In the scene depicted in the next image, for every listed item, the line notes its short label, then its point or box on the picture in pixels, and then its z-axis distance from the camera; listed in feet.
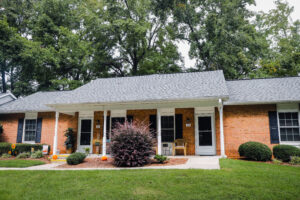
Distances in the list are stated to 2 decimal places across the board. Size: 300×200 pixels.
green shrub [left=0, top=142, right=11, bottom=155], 47.58
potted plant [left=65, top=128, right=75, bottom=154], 46.06
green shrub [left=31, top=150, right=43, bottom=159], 44.32
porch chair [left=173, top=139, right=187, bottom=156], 39.71
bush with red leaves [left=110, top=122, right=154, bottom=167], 30.35
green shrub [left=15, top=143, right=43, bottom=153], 46.85
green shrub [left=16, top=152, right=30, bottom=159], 44.64
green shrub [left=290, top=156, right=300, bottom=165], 32.83
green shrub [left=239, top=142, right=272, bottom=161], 34.63
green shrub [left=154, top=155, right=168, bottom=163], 31.68
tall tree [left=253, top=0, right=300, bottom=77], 71.19
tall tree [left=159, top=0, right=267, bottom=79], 71.41
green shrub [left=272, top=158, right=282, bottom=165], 33.53
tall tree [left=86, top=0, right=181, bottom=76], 82.64
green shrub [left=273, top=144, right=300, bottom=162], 34.41
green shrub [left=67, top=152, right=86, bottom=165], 33.55
